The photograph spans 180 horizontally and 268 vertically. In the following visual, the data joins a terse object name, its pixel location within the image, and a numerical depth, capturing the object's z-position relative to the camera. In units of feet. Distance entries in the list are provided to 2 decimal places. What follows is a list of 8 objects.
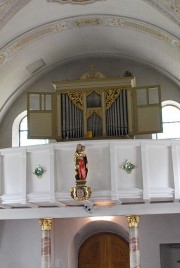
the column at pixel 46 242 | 45.73
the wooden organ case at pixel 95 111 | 48.83
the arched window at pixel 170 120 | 54.95
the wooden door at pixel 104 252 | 55.21
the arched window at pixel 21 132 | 57.31
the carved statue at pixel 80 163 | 38.50
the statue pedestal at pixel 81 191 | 38.15
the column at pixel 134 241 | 43.75
